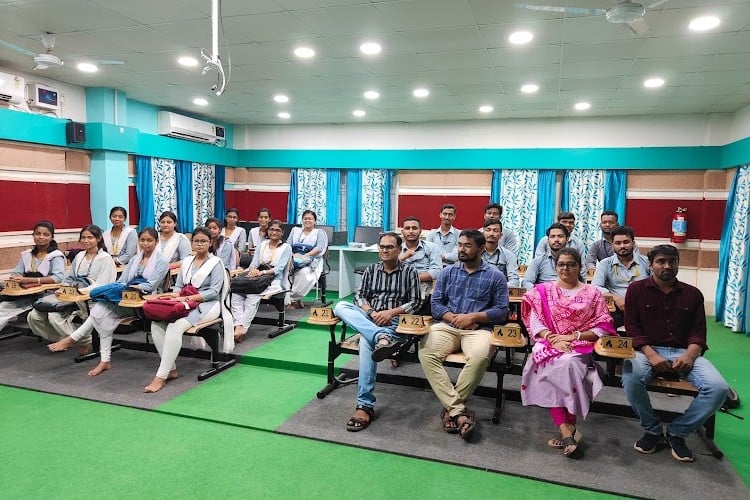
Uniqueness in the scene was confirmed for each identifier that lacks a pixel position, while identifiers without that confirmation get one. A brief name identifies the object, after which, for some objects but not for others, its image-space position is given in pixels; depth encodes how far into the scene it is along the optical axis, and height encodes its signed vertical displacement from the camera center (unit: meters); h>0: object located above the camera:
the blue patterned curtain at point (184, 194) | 7.98 +0.18
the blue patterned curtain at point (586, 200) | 7.59 +0.22
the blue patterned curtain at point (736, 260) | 5.95 -0.55
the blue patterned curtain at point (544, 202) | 7.80 +0.17
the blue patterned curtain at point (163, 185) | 7.48 +0.32
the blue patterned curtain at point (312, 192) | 8.95 +0.30
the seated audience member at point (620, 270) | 4.10 -0.48
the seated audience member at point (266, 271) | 5.29 -0.73
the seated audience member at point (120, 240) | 5.79 -0.43
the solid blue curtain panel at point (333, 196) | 8.84 +0.23
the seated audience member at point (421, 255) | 4.86 -0.46
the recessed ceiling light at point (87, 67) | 5.32 +1.51
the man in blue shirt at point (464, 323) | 3.18 -0.79
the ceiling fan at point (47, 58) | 4.35 +1.29
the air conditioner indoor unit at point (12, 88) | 5.35 +1.27
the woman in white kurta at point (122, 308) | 4.28 -0.90
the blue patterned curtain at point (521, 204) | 7.89 +0.13
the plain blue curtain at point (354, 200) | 8.72 +0.16
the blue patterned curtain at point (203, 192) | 8.41 +0.24
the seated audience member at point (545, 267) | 4.39 -0.51
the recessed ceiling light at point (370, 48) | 4.38 +1.48
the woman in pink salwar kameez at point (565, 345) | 2.92 -0.82
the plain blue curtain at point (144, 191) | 7.17 +0.21
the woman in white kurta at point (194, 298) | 3.96 -0.79
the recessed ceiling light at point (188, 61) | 4.96 +1.50
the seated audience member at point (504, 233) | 5.39 -0.24
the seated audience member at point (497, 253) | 4.68 -0.40
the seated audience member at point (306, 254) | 6.44 -0.62
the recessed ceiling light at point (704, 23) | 3.57 +1.44
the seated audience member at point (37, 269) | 4.78 -0.67
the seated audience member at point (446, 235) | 5.56 -0.28
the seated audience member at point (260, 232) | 6.87 -0.37
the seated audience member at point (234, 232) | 6.91 -0.37
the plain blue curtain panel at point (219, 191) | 9.02 +0.28
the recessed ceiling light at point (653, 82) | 5.24 +1.46
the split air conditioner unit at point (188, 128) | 7.54 +1.26
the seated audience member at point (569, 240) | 4.81 -0.28
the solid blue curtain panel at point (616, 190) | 7.48 +0.37
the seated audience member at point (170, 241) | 5.14 -0.38
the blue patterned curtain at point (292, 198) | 9.11 +0.18
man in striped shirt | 3.30 -0.75
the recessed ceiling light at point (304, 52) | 4.57 +1.49
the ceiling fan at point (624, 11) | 2.82 +1.19
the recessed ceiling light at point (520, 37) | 3.97 +1.46
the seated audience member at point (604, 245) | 5.22 -0.34
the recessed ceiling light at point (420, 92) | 6.07 +1.50
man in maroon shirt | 2.85 -0.81
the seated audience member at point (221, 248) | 5.98 -0.51
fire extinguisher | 7.20 -0.14
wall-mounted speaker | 6.15 +0.89
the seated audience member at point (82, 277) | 4.67 -0.71
